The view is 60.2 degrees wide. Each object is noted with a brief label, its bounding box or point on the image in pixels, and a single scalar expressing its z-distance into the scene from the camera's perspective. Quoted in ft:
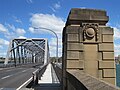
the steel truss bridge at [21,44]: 118.97
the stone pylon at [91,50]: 11.73
